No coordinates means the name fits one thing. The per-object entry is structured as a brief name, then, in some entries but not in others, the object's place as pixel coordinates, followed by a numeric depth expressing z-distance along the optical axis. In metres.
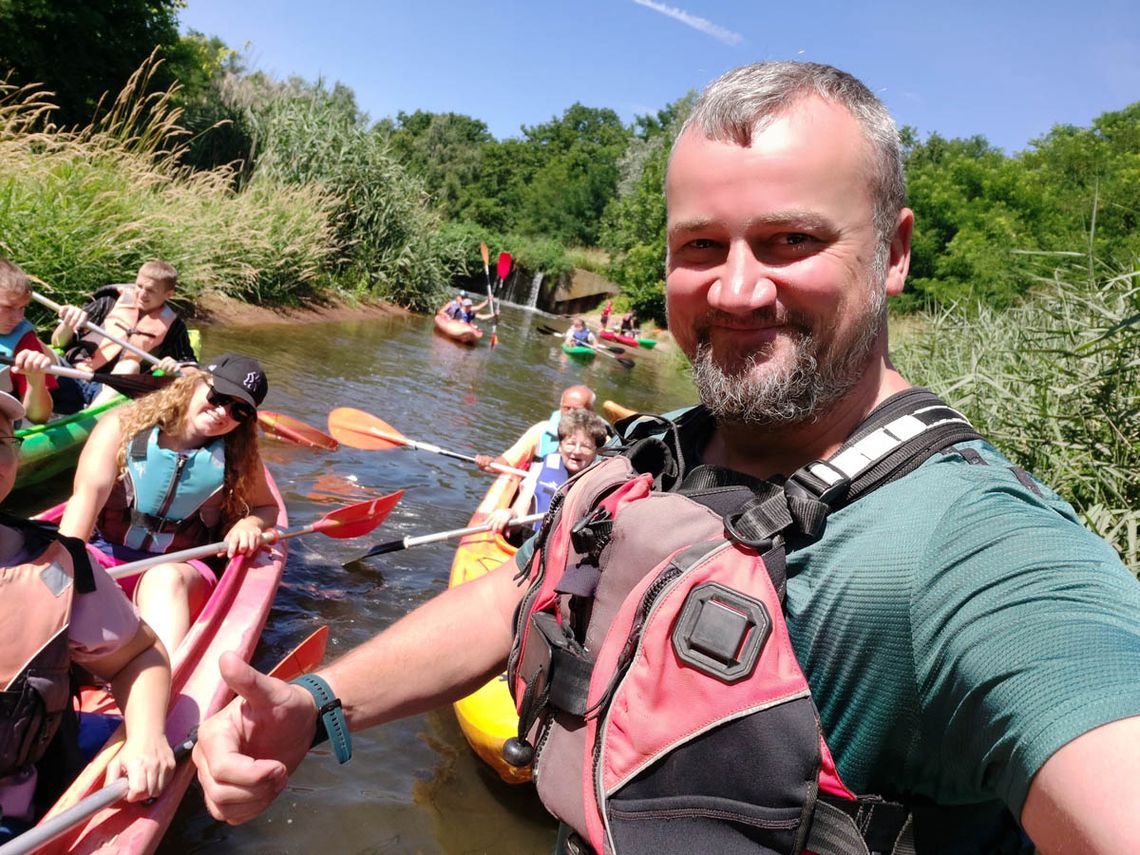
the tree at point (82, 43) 13.45
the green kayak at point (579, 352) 18.20
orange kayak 16.06
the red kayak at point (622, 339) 23.11
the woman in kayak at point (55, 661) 1.76
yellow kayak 3.20
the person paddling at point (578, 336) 18.65
